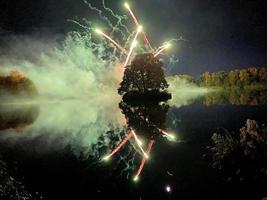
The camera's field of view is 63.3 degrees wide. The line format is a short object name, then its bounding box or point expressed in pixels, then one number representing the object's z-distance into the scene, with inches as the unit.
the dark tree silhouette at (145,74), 1351.5
